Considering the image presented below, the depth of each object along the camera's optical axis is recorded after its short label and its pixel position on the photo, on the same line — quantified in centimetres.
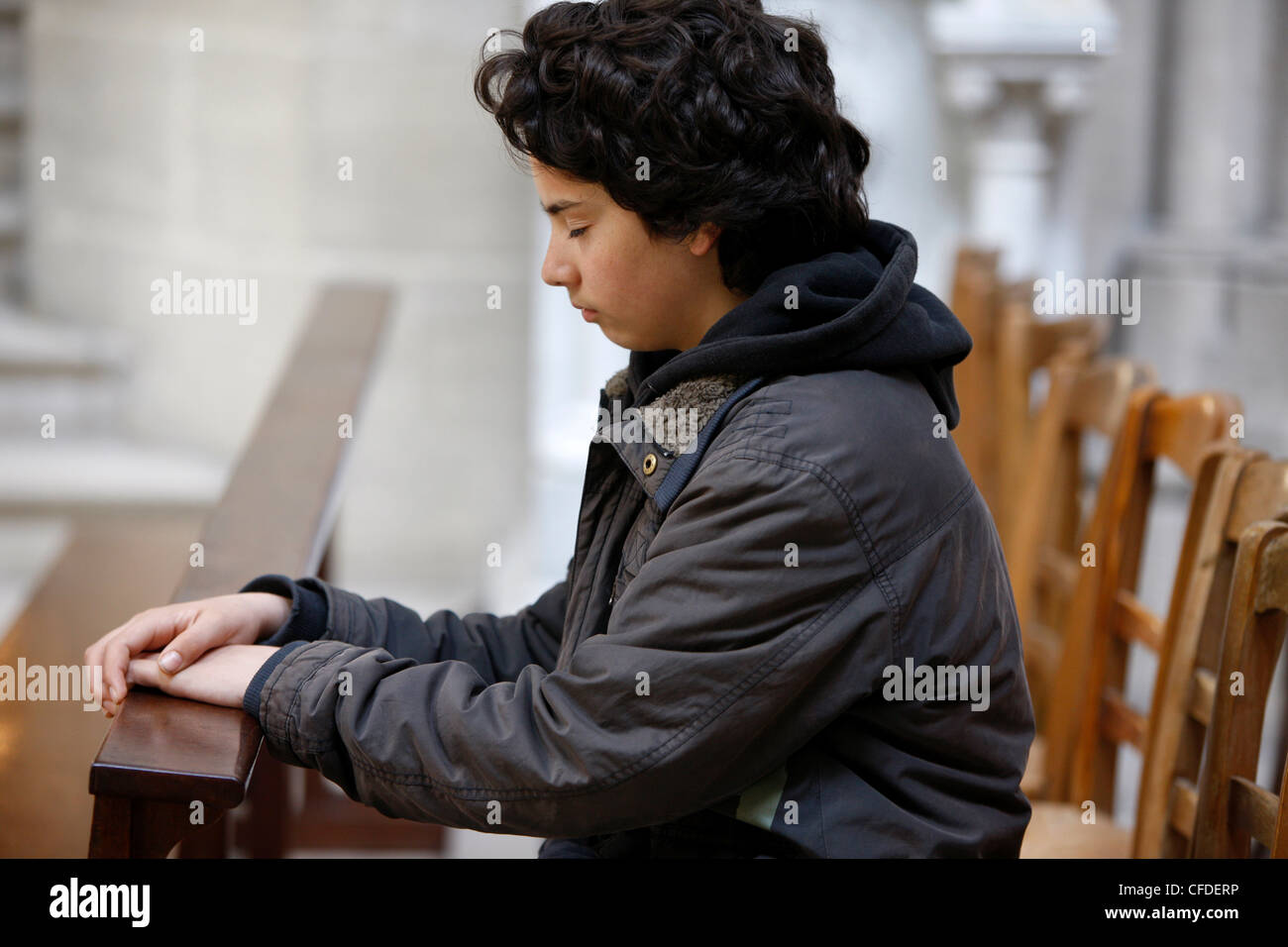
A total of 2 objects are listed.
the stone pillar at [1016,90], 445
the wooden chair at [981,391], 350
